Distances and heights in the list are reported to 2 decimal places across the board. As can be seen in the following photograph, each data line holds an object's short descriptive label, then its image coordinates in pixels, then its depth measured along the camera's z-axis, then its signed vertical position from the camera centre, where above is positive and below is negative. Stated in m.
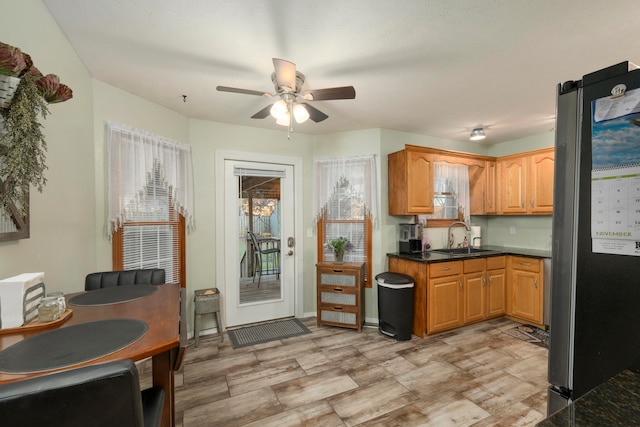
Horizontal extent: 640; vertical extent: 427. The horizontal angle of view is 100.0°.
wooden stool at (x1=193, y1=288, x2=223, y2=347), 2.96 -1.10
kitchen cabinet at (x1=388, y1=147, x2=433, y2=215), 3.40 +0.33
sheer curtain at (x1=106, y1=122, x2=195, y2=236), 2.37 +0.39
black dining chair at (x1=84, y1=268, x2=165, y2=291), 1.91 -0.52
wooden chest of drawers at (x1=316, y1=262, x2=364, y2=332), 3.30 -1.09
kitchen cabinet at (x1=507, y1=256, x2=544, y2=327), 3.33 -1.06
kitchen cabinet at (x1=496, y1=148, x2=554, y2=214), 3.49 +0.34
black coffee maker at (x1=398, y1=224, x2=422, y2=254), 3.51 -0.42
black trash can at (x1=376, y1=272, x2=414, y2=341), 3.09 -1.15
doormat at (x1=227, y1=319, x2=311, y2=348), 3.09 -1.53
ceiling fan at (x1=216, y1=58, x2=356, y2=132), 1.75 +0.83
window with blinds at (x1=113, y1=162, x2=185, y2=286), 2.54 -0.27
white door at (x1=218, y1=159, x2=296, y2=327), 3.43 -0.46
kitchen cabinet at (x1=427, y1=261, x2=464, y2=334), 3.09 -1.06
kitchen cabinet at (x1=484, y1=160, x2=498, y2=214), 4.07 +0.37
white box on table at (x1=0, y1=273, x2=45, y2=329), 1.07 -0.38
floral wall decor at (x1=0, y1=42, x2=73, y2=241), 0.95 +0.35
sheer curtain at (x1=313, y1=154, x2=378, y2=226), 3.56 +0.39
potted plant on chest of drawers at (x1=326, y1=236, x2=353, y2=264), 3.48 -0.53
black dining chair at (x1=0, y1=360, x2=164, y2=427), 0.60 -0.46
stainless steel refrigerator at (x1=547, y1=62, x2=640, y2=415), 0.76 -0.09
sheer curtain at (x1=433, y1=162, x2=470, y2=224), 3.86 +0.34
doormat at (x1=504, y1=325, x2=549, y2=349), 3.02 -1.52
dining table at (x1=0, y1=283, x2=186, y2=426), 0.87 -0.50
